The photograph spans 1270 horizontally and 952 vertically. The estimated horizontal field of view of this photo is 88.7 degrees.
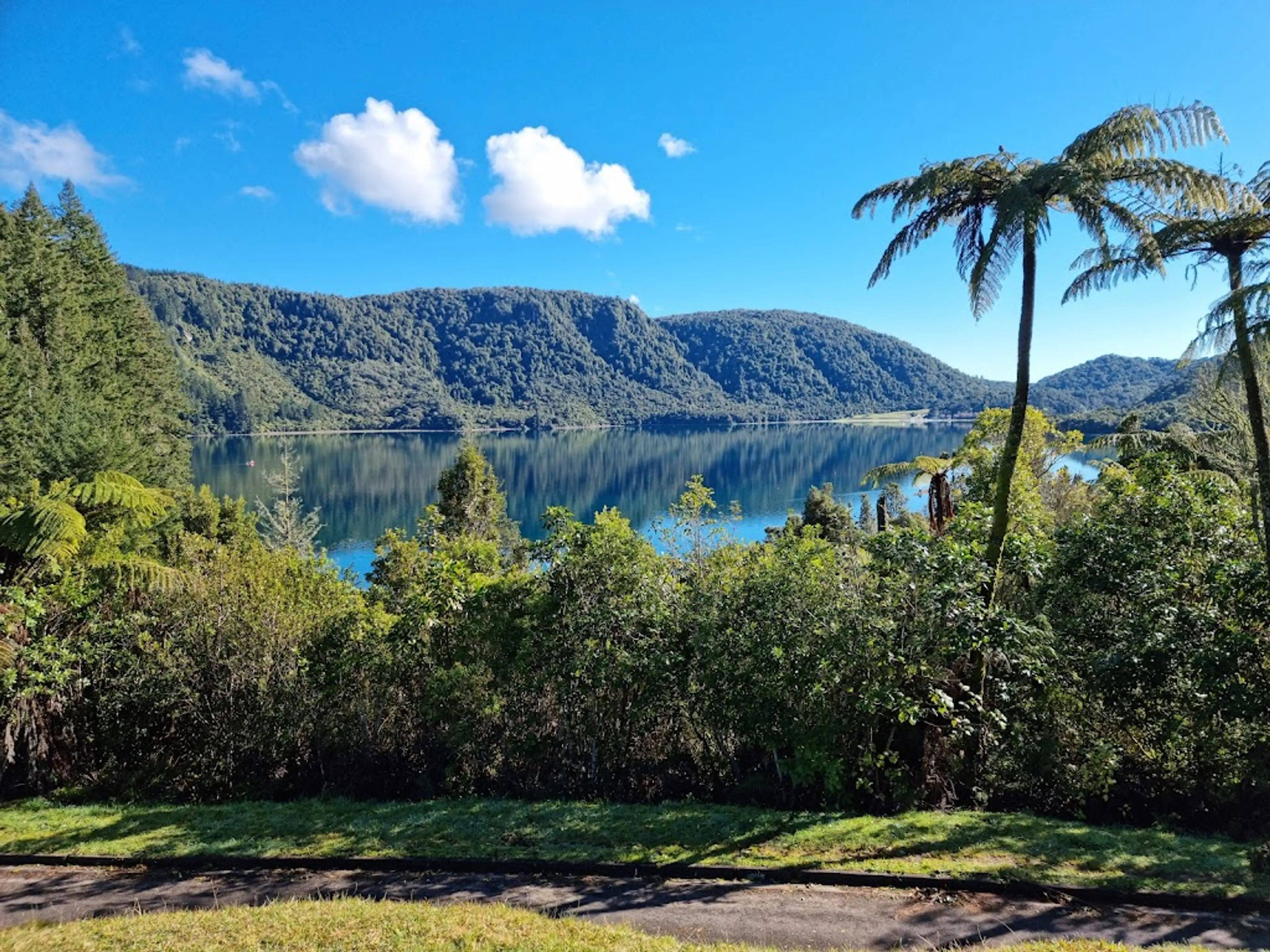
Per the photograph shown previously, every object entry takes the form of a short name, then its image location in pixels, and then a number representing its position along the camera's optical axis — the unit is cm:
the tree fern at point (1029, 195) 740
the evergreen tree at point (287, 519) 3249
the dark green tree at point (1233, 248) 687
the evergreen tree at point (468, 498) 2927
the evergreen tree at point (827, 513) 3394
